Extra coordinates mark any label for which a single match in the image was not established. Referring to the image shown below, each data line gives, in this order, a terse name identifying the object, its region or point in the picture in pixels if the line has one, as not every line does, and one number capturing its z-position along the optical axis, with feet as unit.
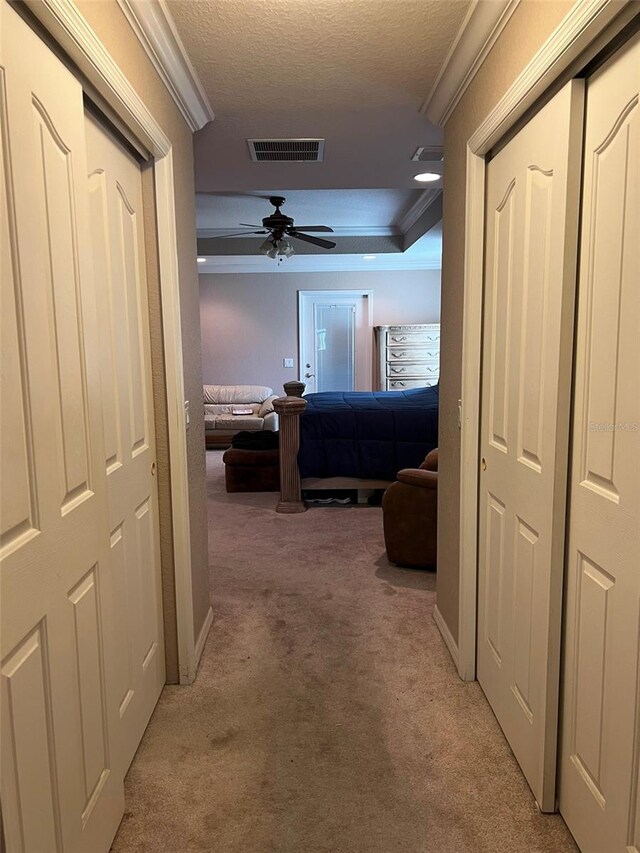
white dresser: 25.17
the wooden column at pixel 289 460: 15.12
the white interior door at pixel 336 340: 26.68
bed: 15.39
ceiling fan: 16.75
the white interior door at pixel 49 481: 3.34
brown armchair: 10.79
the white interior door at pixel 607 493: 3.96
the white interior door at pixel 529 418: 4.84
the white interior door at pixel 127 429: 5.37
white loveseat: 23.27
